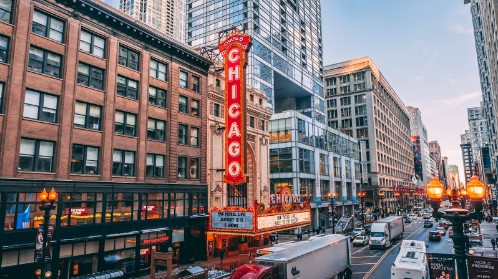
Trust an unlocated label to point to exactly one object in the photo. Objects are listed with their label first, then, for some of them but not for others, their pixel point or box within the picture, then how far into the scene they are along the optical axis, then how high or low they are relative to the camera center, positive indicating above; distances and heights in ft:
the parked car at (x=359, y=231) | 163.32 -19.14
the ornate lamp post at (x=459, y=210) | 34.87 -2.02
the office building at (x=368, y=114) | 379.55 +91.67
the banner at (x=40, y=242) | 60.54 -8.83
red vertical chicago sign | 113.91 +28.49
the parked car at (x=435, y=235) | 163.43 -20.28
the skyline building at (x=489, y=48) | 169.80 +84.52
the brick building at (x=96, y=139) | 80.28 +15.04
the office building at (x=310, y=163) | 218.79 +19.98
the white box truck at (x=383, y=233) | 138.00 -17.03
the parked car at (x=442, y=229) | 186.61 -20.40
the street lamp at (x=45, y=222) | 60.90 -5.21
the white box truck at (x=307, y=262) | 62.54 -13.95
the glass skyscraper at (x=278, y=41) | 250.16 +121.75
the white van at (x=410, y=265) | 68.13 -14.80
